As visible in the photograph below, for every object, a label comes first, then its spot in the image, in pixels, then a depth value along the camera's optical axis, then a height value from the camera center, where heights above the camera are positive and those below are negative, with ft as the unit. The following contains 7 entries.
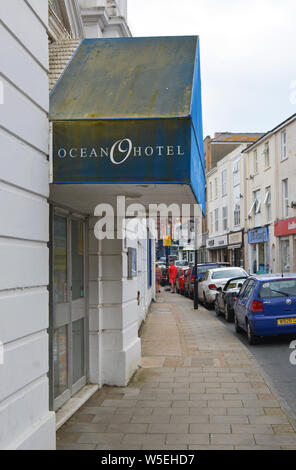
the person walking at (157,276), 94.61 -2.42
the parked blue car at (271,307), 37.04 -3.15
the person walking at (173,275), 107.65 -2.57
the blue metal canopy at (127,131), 16.93 +4.15
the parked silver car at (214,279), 65.72 -2.12
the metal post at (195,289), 63.96 -3.23
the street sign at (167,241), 103.22 +4.12
